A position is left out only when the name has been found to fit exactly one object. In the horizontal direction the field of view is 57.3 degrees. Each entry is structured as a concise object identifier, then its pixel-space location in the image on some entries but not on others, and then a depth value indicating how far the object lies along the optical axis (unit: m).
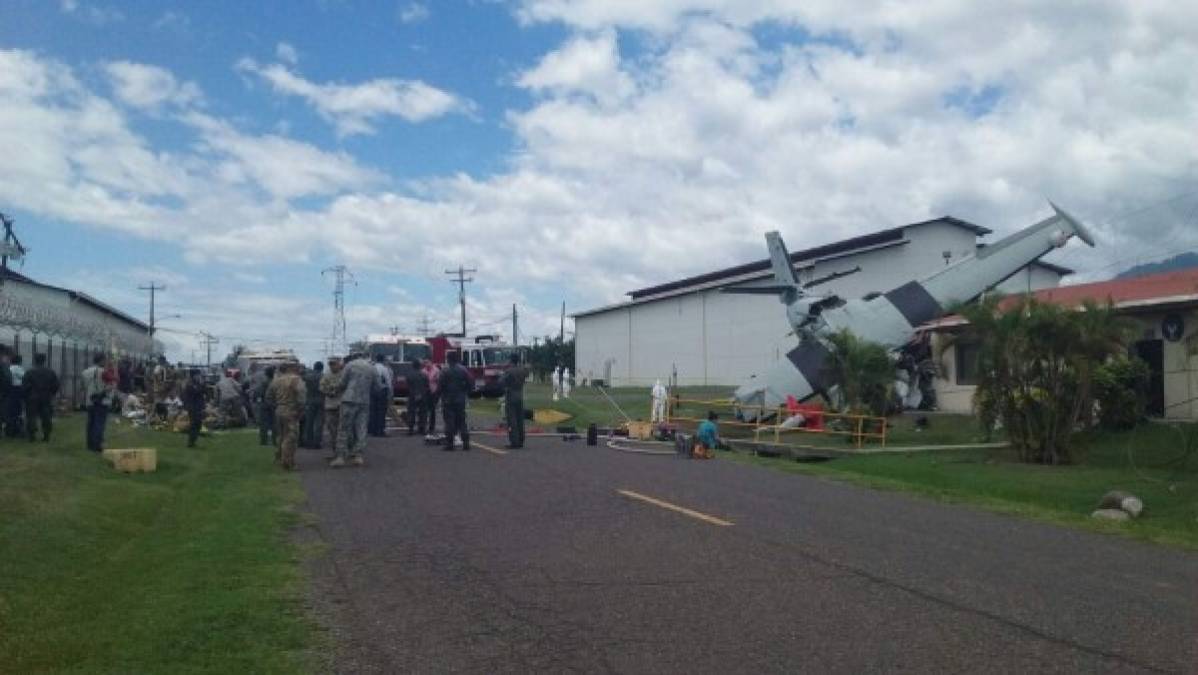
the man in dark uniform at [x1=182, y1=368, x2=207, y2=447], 21.89
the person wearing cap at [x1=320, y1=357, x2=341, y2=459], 17.75
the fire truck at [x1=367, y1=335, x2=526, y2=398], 42.69
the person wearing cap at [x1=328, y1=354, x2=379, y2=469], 17.48
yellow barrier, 25.23
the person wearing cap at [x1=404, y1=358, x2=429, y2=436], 25.20
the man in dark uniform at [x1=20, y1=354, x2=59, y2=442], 18.97
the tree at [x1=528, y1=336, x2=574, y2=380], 92.12
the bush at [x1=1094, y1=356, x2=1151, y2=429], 22.72
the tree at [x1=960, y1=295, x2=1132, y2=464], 20.30
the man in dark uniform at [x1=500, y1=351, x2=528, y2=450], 21.11
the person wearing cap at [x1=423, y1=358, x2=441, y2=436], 25.30
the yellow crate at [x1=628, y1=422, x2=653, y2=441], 26.36
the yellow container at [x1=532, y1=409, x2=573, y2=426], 33.56
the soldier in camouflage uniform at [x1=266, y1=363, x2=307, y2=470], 16.95
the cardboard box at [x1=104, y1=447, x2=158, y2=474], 16.30
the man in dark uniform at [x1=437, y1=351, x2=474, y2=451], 20.31
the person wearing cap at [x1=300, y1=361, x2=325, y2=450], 20.48
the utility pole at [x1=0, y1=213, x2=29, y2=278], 30.47
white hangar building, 57.47
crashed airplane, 32.22
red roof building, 23.83
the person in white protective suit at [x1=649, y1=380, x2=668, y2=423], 31.33
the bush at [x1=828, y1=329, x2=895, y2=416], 27.50
